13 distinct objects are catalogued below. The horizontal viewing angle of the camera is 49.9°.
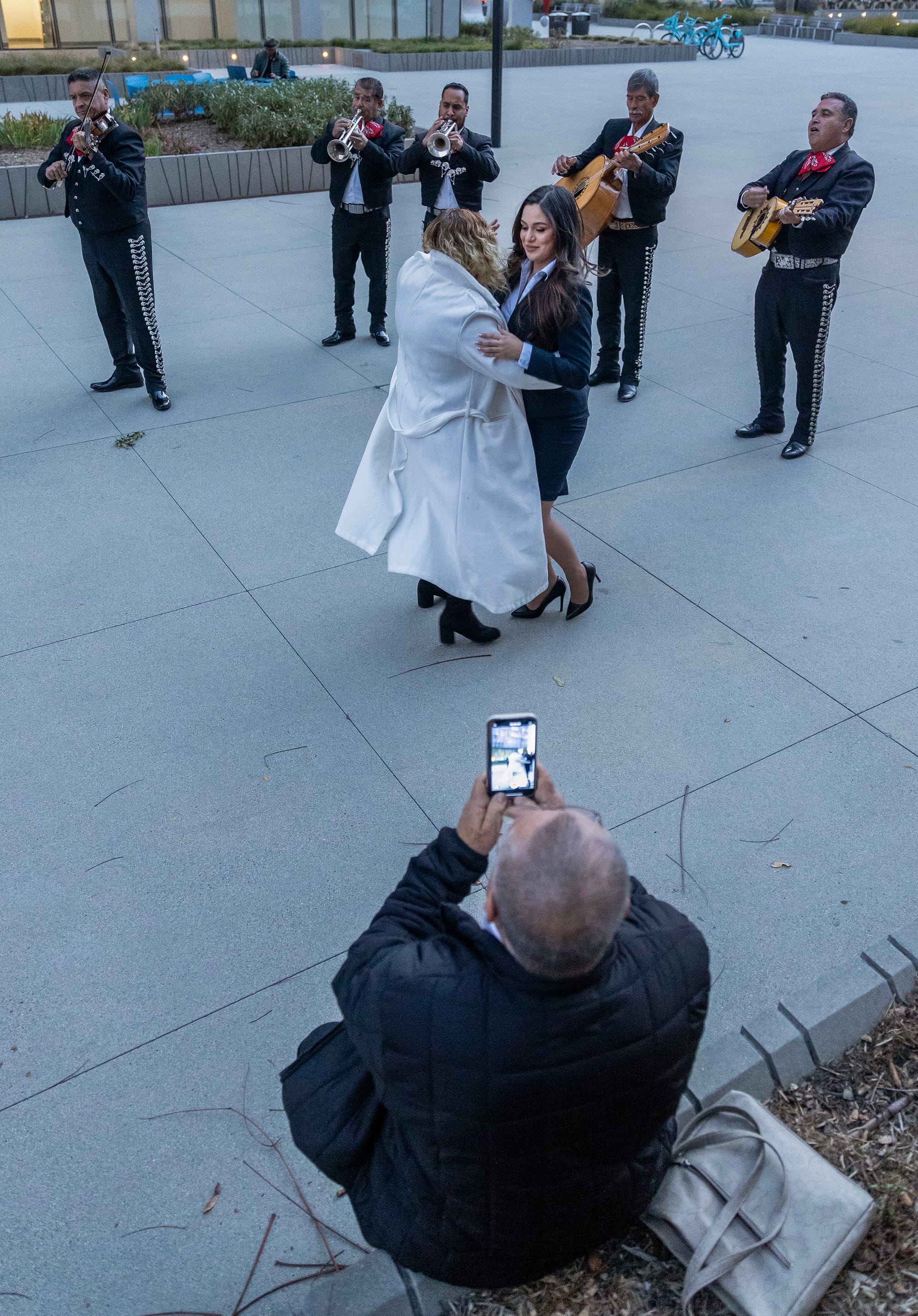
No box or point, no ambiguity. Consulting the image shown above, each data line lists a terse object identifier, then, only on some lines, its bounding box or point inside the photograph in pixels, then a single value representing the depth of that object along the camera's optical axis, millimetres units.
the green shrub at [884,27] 31875
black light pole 13102
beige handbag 1923
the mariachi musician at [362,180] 6715
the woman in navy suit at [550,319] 3531
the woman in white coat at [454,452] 3486
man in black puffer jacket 1572
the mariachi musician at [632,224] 5773
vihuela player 5047
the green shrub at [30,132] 12531
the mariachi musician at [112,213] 5637
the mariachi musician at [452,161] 6816
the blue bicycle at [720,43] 27391
